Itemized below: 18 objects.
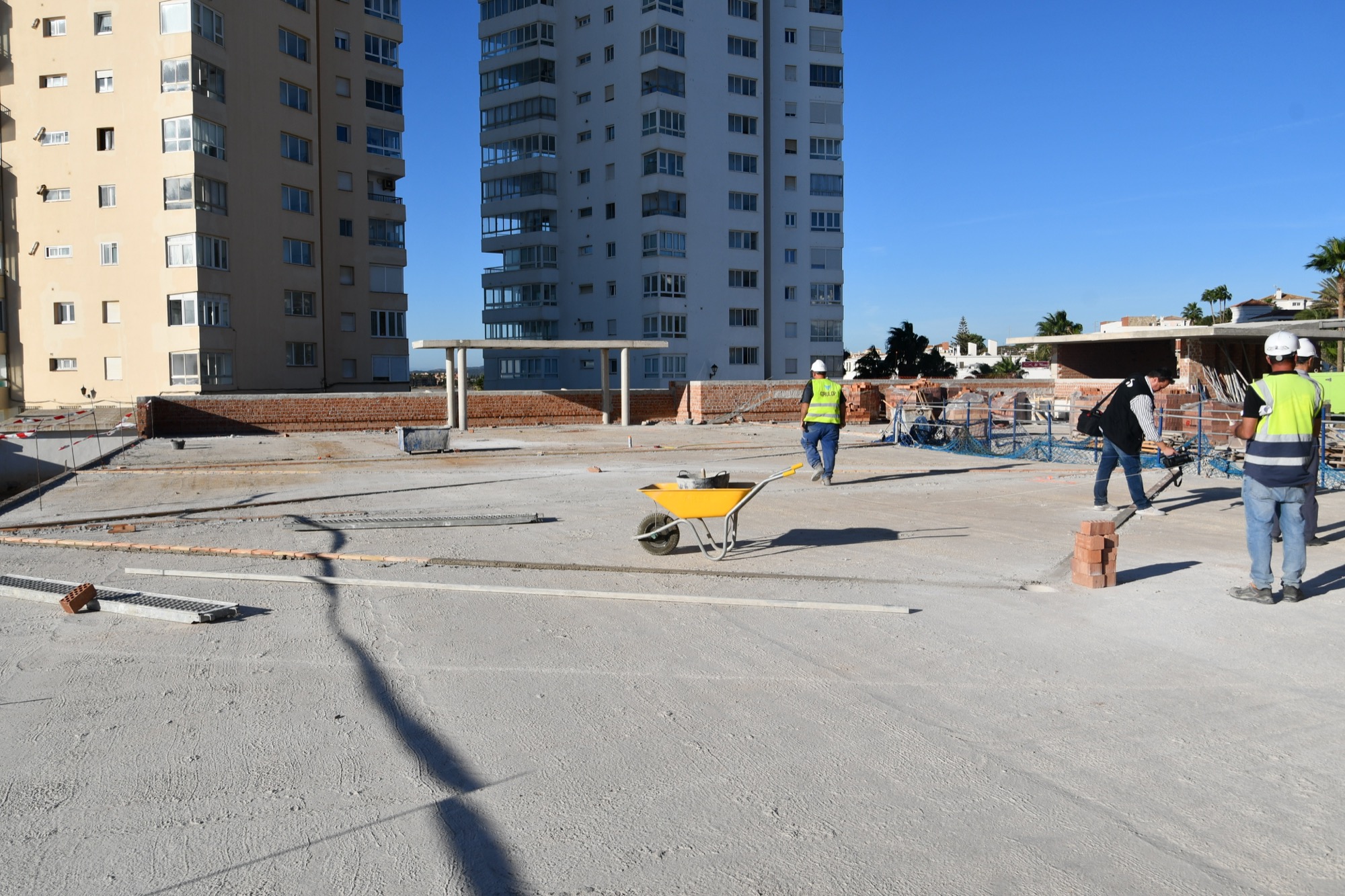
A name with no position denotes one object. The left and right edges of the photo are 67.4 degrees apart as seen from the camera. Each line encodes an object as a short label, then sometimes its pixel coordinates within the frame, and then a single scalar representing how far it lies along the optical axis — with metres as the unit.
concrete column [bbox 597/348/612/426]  34.94
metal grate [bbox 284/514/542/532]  11.38
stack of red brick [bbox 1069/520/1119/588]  7.92
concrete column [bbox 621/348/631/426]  34.28
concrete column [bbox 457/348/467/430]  30.77
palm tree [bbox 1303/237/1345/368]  49.75
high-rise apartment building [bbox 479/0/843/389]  62.66
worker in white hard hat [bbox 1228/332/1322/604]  7.25
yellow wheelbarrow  8.87
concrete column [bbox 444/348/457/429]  31.25
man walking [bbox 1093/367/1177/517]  11.38
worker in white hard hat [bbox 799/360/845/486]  14.62
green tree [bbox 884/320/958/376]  72.56
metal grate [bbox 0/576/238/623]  6.95
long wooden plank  7.35
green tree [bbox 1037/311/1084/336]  98.00
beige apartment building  40.91
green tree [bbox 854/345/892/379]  72.31
